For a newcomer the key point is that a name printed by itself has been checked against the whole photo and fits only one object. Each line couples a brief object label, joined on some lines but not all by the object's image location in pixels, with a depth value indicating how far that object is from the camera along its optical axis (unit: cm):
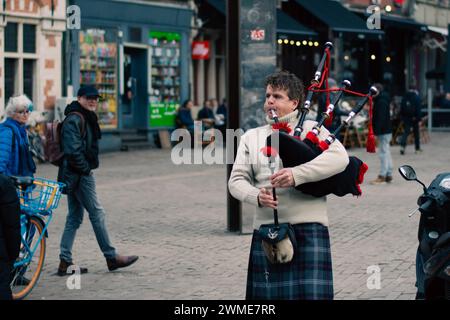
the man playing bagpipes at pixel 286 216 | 582
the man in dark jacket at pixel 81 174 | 1007
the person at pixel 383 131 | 1865
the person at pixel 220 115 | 3016
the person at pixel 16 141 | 918
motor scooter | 605
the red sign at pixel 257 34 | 1290
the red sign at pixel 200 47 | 3144
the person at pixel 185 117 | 2945
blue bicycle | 892
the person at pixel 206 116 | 2961
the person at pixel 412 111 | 2725
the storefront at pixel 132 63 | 2691
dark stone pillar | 1285
